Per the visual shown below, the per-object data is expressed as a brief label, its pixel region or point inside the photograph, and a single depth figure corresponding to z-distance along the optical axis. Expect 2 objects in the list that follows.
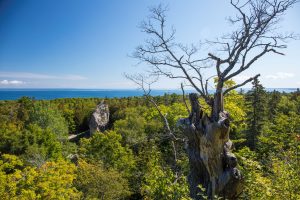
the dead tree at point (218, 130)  9.51
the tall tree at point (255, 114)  31.12
